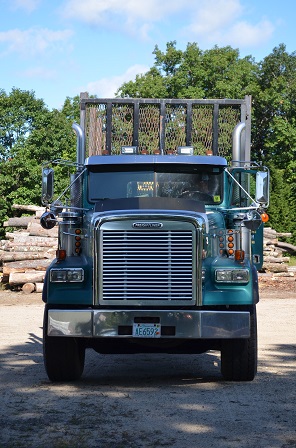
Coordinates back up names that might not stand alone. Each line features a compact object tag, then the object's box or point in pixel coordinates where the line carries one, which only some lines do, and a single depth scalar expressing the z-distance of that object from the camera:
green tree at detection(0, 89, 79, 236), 59.16
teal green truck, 9.64
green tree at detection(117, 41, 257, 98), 61.16
